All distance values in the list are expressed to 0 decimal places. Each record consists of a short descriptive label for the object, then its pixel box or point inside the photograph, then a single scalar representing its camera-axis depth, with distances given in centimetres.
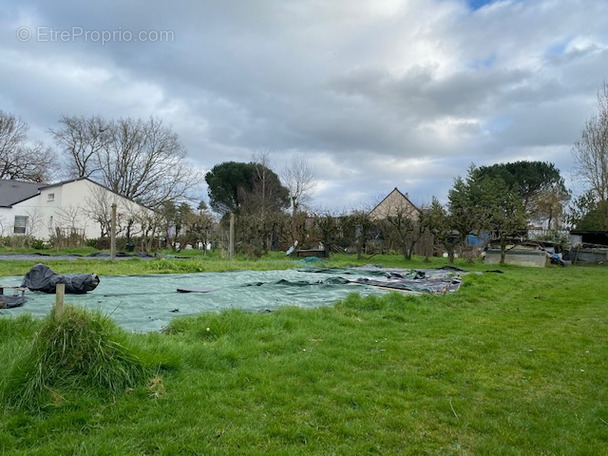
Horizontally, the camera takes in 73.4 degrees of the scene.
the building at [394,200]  3912
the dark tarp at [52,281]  701
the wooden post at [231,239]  1855
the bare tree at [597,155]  2689
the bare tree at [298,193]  3593
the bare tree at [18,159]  3756
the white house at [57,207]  3105
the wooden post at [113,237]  1552
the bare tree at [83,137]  3787
